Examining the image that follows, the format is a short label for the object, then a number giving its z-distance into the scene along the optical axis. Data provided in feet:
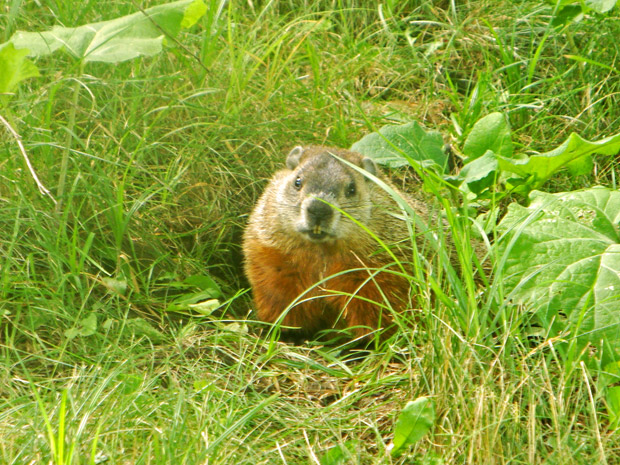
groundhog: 27.27
